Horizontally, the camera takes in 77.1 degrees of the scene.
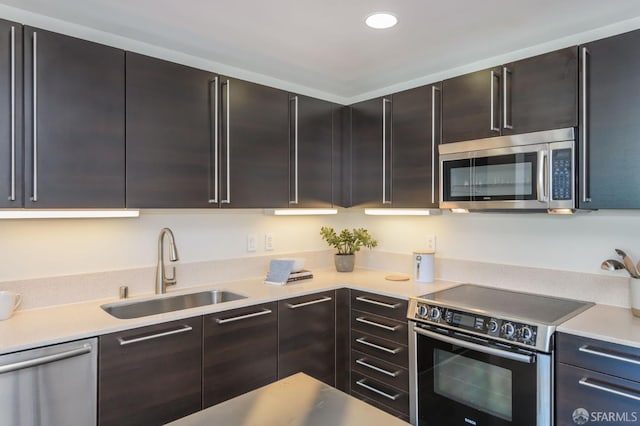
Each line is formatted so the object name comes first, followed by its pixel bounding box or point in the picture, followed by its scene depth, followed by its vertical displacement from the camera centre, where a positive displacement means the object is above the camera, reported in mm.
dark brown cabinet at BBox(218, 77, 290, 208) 2348 +426
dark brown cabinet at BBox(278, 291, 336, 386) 2348 -746
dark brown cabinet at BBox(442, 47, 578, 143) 1962 +619
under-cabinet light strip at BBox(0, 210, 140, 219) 1782 +6
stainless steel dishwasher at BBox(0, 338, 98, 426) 1496 -668
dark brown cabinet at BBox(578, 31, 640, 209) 1781 +407
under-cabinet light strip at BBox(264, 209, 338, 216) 2746 +23
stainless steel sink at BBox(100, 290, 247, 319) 2182 -519
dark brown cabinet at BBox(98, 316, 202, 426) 1710 -722
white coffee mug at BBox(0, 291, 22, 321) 1805 -399
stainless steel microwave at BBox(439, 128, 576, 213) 1959 +218
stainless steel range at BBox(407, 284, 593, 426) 1794 -703
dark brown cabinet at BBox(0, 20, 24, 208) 1669 +419
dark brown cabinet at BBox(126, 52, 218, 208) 2018 +426
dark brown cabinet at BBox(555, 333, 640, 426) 1564 -691
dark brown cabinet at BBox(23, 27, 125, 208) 1734 +422
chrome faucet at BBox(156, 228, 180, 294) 2346 -278
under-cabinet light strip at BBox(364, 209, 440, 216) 2613 +18
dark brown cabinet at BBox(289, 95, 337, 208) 2691 +441
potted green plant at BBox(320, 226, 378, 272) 3080 -227
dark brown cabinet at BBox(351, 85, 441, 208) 2521 +441
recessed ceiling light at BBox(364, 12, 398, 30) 1950 +968
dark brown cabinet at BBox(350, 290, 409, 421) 2350 -849
